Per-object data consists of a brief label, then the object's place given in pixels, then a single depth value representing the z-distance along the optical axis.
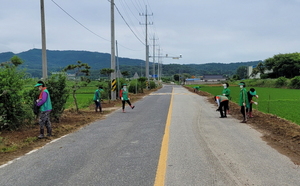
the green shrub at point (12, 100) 8.89
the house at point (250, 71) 85.19
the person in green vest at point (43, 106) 8.43
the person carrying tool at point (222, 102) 13.55
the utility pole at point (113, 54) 25.02
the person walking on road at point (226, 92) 14.44
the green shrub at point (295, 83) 53.25
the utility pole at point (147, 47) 57.02
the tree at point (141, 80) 47.47
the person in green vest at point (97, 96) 16.02
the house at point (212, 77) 143.80
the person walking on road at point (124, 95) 16.56
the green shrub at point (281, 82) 58.98
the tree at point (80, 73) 14.25
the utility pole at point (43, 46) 12.45
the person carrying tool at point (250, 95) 13.48
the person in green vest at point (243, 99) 11.60
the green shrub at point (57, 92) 11.38
